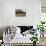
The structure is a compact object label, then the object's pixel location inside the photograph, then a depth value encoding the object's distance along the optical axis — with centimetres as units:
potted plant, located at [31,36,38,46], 438
